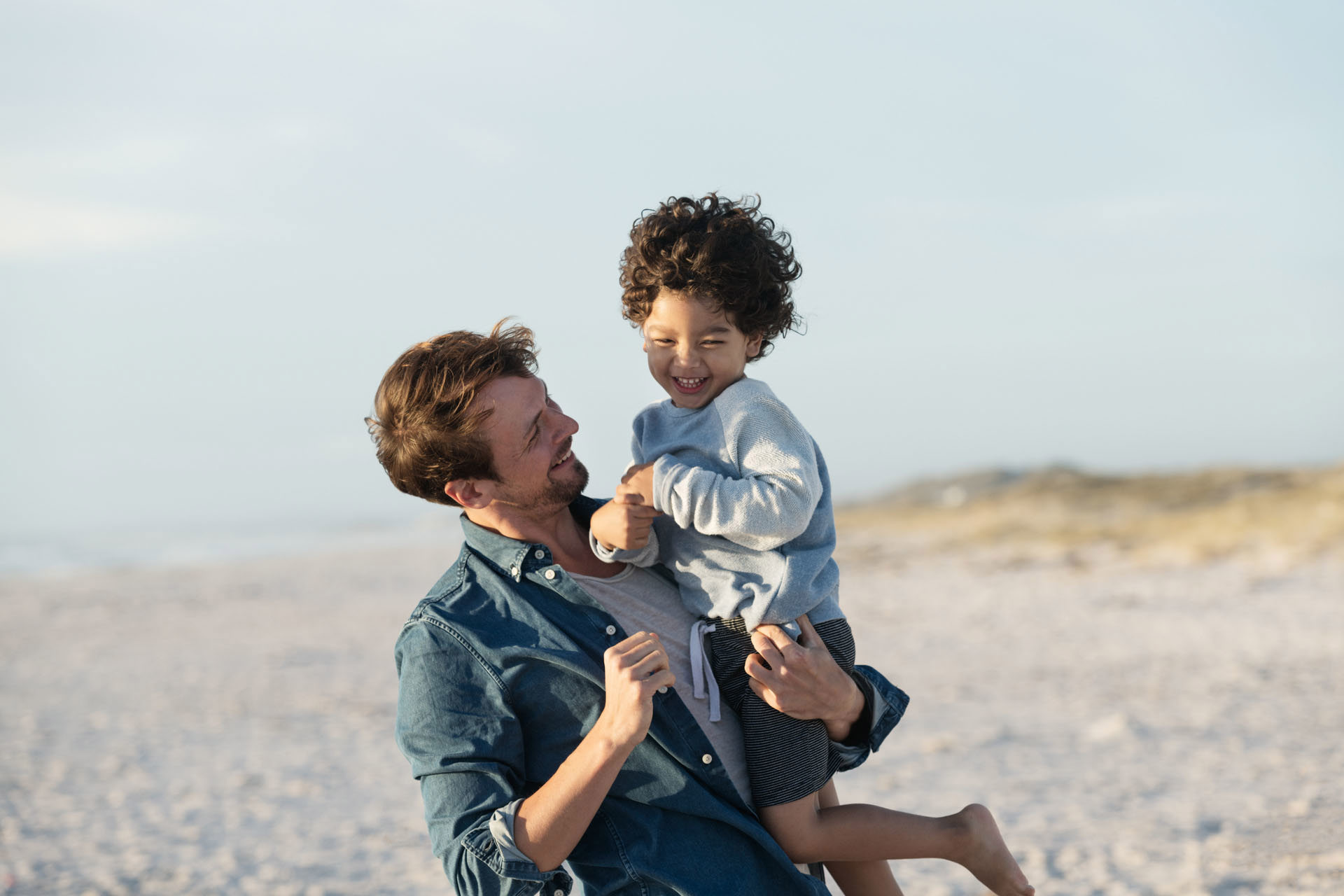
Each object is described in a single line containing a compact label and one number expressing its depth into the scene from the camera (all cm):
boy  257
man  234
